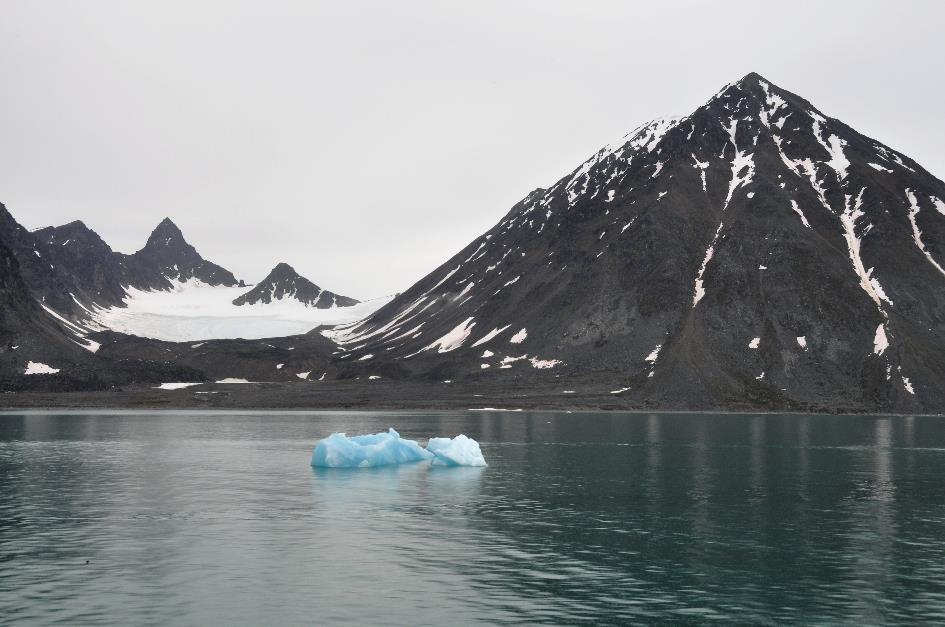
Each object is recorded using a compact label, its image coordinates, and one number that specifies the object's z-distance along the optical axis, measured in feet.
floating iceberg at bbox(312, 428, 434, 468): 275.59
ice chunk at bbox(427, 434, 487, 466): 281.54
